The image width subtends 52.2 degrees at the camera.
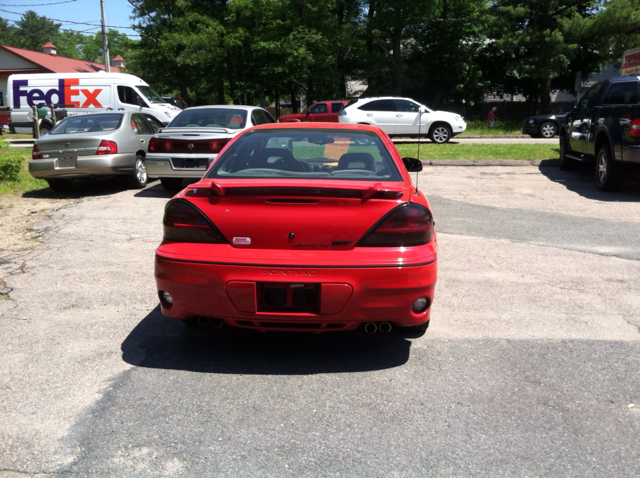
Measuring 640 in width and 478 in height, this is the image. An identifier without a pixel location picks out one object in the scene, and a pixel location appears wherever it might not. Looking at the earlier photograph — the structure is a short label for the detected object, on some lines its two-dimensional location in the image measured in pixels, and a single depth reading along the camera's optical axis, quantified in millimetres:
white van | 24250
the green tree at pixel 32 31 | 112562
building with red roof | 46000
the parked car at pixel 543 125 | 26312
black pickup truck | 10273
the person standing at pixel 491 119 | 34100
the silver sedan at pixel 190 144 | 10766
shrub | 12285
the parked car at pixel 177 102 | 29653
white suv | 22547
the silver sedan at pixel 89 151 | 11195
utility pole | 35625
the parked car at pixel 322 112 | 26172
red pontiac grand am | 3768
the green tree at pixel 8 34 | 105312
